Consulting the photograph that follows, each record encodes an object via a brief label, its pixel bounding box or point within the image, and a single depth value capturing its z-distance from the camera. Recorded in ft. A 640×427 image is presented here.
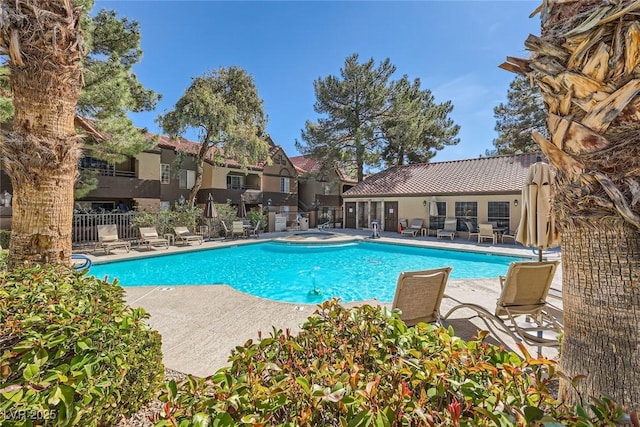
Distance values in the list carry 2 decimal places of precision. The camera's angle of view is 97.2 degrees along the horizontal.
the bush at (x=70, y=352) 4.35
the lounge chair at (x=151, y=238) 47.42
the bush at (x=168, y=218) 52.07
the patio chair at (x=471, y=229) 57.98
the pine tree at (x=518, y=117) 84.12
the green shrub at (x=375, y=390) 3.69
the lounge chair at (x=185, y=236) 53.01
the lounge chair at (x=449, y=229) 59.96
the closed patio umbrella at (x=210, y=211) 58.70
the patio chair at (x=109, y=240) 43.31
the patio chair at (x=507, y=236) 53.62
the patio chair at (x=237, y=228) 61.62
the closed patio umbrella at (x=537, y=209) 13.62
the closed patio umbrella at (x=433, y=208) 64.49
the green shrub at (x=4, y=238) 35.91
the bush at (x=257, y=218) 69.77
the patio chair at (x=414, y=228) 65.26
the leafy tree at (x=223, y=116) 56.71
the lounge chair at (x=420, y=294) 12.71
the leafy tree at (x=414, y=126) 80.23
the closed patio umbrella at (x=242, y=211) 68.08
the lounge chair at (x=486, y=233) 53.78
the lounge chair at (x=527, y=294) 13.17
